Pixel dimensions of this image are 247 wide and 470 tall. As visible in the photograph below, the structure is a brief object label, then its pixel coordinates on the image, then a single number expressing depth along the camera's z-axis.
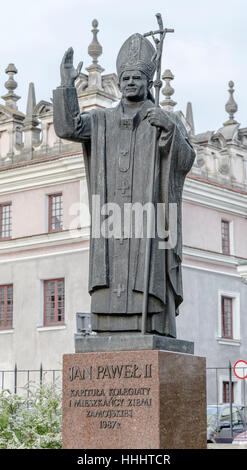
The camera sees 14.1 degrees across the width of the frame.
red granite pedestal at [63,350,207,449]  7.83
